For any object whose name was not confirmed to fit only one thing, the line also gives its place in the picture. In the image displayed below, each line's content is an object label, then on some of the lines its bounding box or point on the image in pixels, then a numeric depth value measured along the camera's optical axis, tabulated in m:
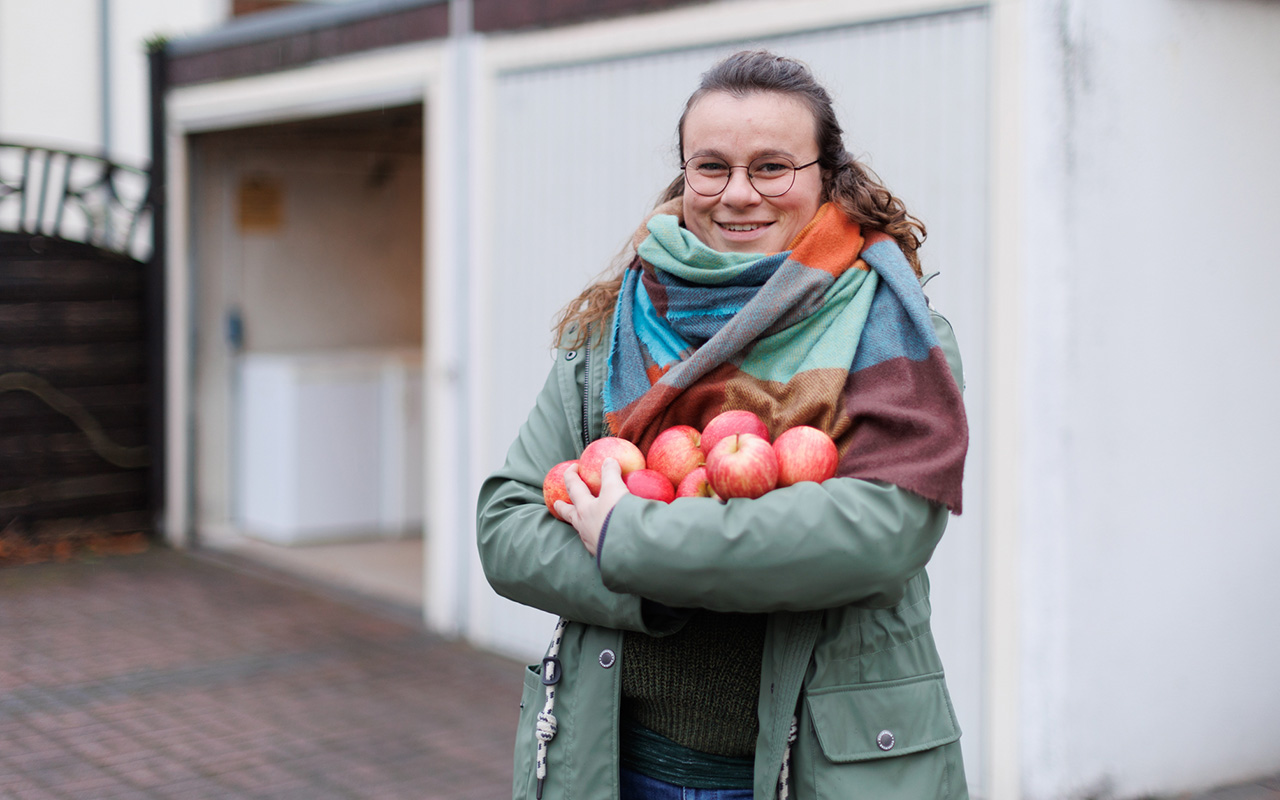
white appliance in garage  8.79
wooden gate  8.33
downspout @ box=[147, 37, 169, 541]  8.82
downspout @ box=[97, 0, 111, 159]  12.56
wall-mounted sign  9.25
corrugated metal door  4.30
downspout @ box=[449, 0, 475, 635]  6.44
